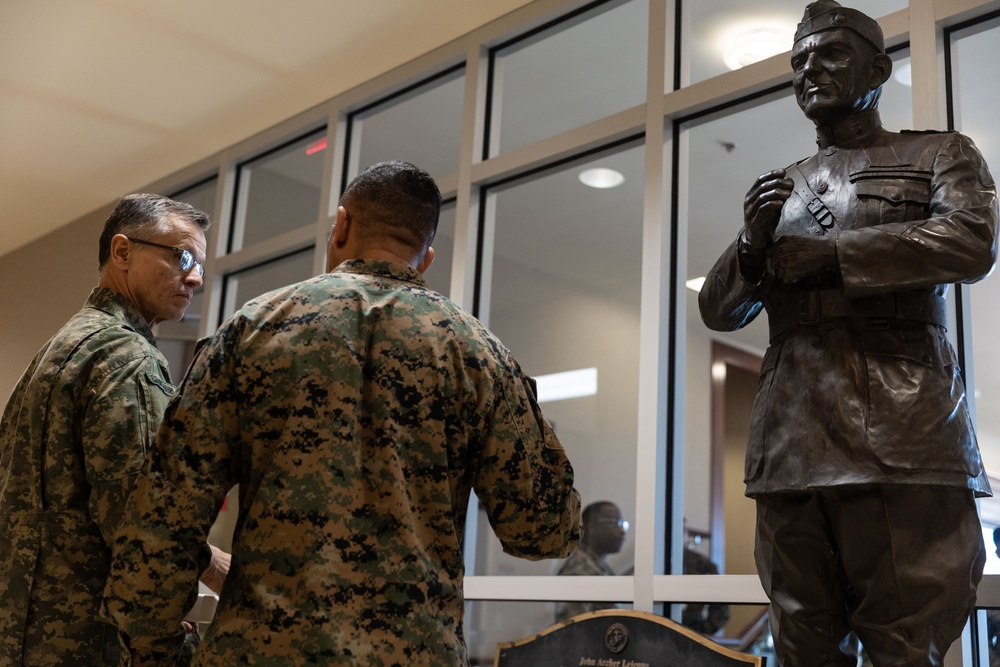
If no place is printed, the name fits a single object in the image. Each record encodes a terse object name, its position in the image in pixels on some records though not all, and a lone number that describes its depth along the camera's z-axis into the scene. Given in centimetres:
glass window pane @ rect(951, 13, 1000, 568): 309
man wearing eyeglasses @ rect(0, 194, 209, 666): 185
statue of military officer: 213
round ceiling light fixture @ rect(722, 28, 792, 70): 401
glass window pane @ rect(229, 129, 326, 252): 595
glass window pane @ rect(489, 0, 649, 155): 454
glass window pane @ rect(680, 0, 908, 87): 404
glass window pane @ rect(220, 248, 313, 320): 582
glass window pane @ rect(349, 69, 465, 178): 525
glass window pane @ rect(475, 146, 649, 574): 425
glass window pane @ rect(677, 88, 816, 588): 389
